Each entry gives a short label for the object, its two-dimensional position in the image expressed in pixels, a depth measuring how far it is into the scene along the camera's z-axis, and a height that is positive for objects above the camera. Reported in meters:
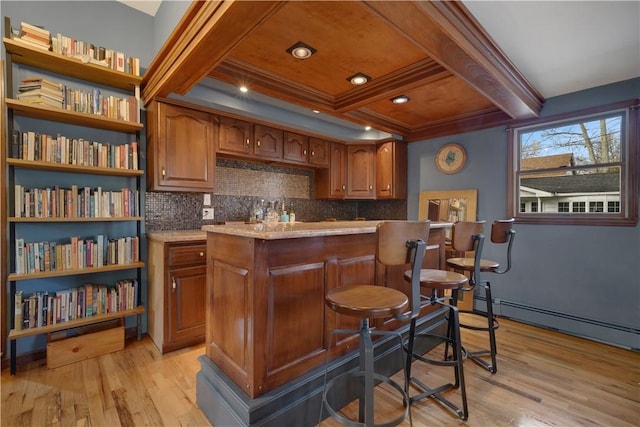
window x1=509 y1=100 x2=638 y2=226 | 2.69 +0.47
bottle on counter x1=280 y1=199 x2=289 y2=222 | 3.90 -0.04
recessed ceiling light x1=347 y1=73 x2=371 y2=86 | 2.51 +1.21
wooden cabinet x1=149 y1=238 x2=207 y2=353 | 2.36 -0.71
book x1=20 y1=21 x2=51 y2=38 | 2.04 +1.33
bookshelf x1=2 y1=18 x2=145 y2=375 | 2.07 +0.07
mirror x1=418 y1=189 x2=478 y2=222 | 3.64 +0.09
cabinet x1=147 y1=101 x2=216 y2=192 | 2.62 +0.61
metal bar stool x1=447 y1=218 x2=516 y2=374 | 2.11 -0.44
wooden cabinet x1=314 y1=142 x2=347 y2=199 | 4.24 +0.53
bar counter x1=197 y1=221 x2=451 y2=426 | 1.41 -0.61
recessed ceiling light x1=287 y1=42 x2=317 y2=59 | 2.09 +1.21
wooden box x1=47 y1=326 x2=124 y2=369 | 2.16 -1.08
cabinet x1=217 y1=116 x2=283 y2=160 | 3.08 +0.84
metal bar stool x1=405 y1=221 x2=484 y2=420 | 1.71 -0.66
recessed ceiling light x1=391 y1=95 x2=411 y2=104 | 3.06 +1.24
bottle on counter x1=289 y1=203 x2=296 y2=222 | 4.01 -0.04
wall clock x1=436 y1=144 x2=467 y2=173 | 3.76 +0.74
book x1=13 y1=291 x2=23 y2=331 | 2.03 -0.73
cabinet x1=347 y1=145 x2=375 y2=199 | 4.44 +0.65
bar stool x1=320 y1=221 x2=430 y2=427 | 1.26 -0.43
